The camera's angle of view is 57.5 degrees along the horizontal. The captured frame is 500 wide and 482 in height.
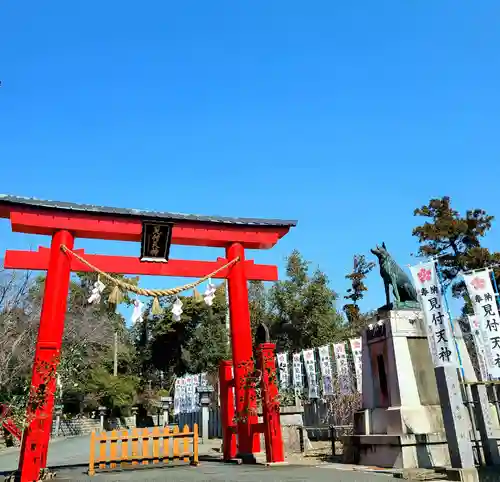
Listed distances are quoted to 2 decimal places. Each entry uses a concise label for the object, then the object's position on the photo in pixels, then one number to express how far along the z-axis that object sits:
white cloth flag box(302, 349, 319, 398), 23.78
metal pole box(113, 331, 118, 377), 37.84
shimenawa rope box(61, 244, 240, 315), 11.41
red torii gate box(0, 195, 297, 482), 10.10
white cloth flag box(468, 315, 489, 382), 11.03
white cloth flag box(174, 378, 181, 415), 33.89
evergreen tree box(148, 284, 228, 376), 40.31
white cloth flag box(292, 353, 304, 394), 25.00
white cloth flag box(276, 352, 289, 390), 25.67
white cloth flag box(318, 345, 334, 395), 22.47
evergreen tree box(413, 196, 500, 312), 28.86
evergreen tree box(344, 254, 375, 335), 35.03
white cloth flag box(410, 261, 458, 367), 9.20
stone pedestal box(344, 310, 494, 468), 9.05
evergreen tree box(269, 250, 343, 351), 33.44
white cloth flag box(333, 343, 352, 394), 21.69
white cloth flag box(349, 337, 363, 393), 21.05
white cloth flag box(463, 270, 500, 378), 10.35
